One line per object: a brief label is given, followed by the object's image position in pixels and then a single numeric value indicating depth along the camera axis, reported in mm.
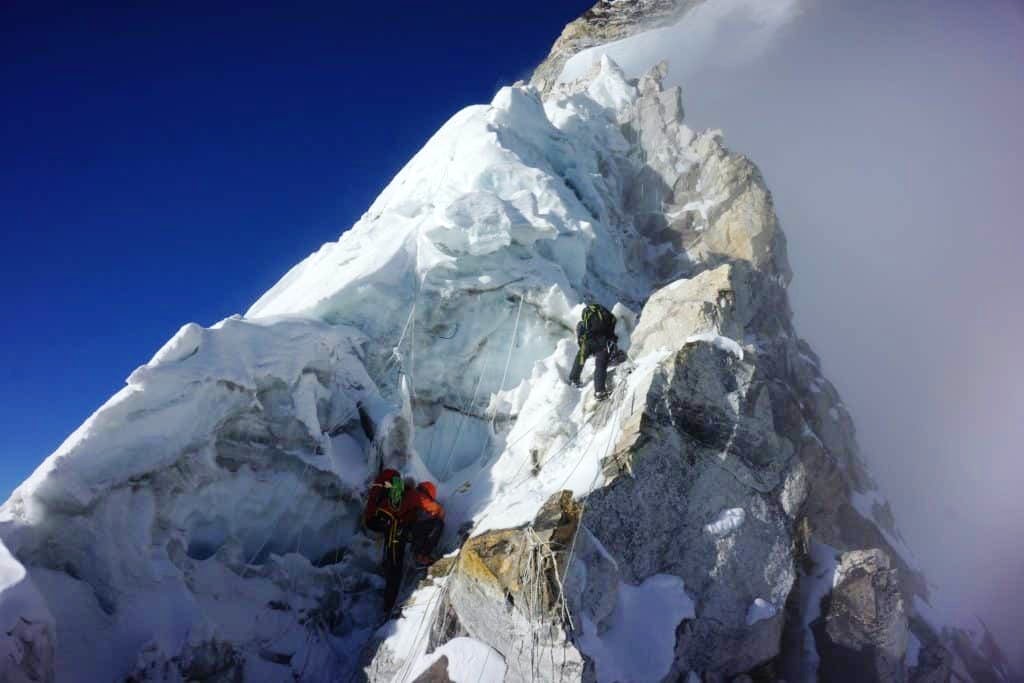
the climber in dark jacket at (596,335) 8070
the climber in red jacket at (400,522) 6617
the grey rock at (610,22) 38719
